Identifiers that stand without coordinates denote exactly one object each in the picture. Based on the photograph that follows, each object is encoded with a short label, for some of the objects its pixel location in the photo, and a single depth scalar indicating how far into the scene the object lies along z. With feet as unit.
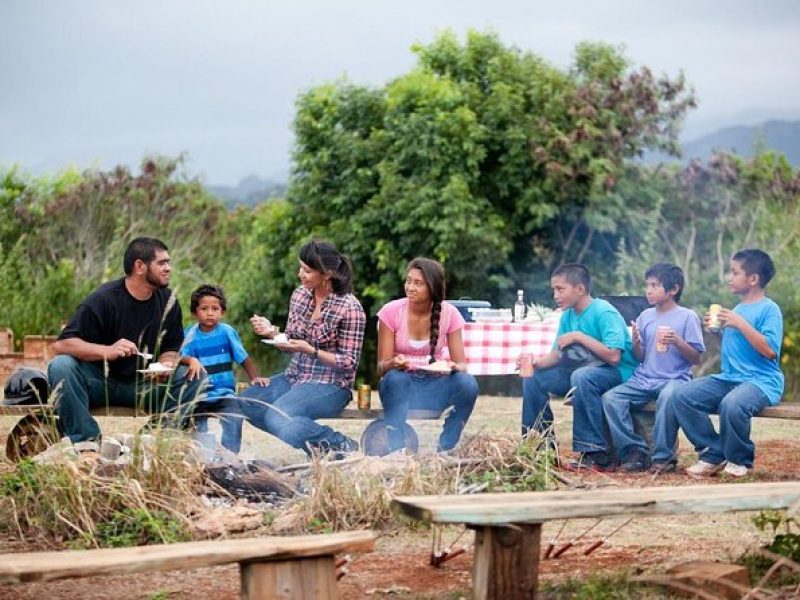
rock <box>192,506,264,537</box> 19.08
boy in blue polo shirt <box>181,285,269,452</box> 25.48
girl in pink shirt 25.62
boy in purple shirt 26.63
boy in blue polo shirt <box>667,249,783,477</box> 25.54
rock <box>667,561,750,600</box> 15.56
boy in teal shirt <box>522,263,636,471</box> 26.94
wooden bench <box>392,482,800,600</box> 14.35
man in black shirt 23.80
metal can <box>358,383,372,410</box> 26.76
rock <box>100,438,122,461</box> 22.07
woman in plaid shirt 25.00
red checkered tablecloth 30.19
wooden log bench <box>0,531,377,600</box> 12.94
